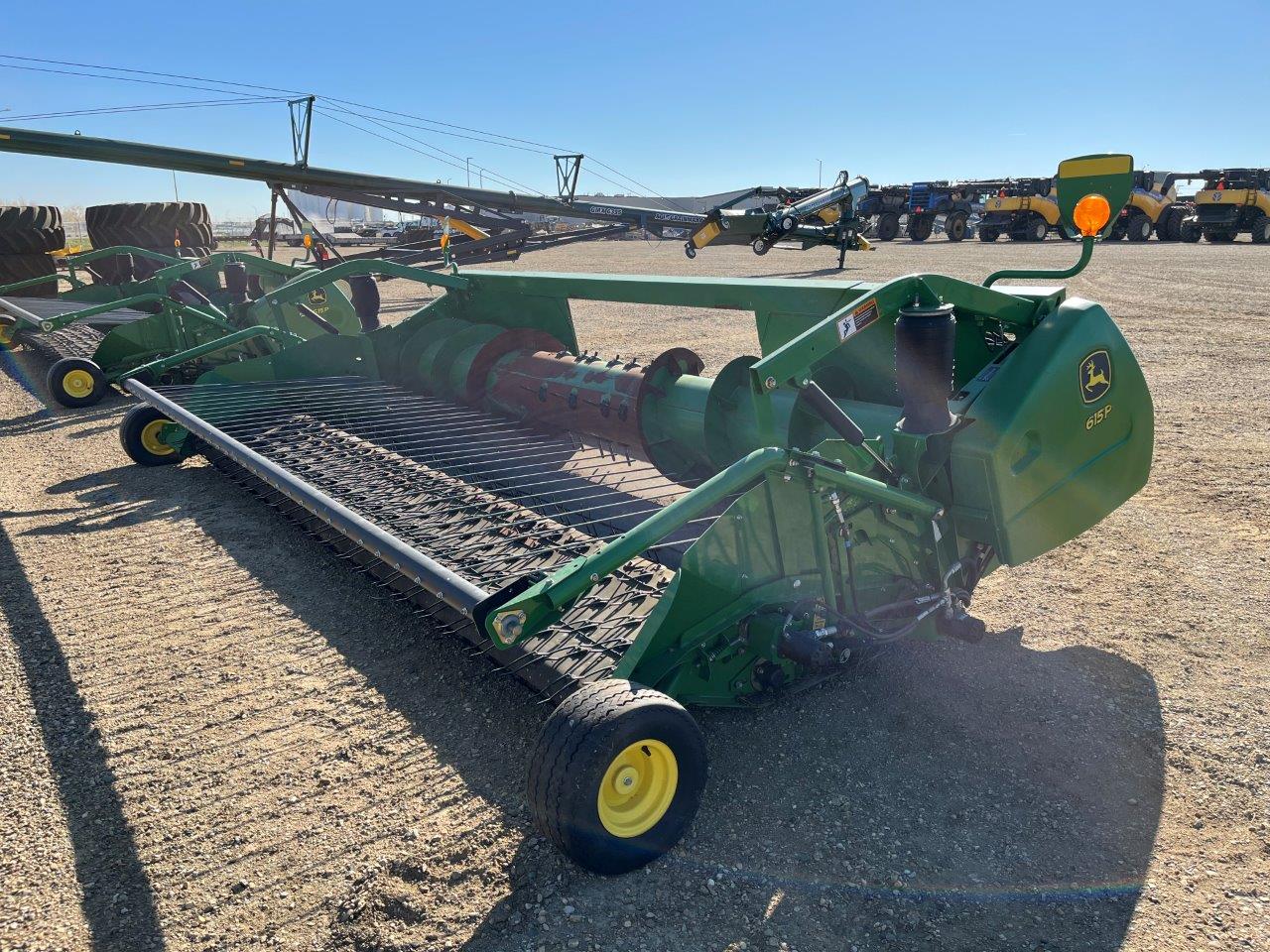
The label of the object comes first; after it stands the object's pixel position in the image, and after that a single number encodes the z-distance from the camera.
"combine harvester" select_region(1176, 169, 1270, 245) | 26.53
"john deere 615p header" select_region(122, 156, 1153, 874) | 2.37
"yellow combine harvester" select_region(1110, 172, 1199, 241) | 28.27
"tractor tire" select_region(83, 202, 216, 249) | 15.61
